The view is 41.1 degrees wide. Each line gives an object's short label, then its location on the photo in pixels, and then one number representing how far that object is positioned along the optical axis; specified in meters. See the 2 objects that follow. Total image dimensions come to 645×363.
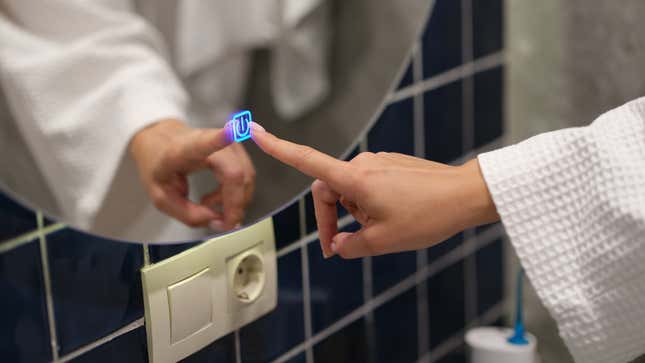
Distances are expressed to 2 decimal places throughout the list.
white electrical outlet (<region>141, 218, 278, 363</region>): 0.77
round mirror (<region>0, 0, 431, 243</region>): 0.69
